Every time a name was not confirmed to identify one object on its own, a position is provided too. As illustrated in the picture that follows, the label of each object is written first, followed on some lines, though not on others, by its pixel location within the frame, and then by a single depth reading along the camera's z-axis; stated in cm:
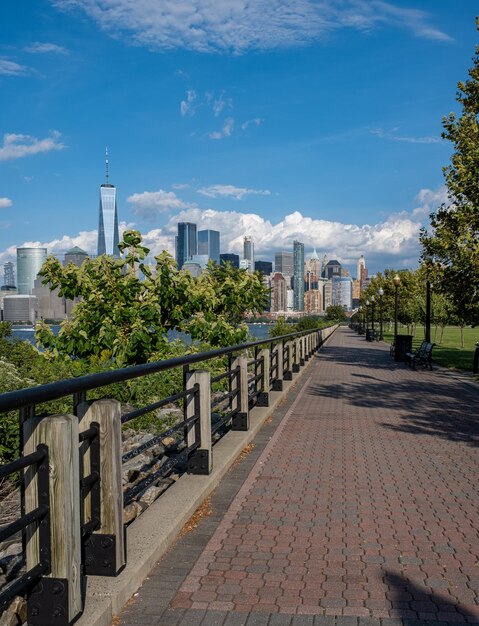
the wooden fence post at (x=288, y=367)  1706
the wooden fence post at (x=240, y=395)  880
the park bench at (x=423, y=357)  2239
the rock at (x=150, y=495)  579
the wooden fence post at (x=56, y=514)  296
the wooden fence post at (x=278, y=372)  1427
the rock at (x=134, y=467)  683
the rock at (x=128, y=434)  1006
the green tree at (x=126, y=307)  1352
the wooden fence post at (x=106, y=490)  368
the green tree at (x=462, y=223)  2038
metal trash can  2669
